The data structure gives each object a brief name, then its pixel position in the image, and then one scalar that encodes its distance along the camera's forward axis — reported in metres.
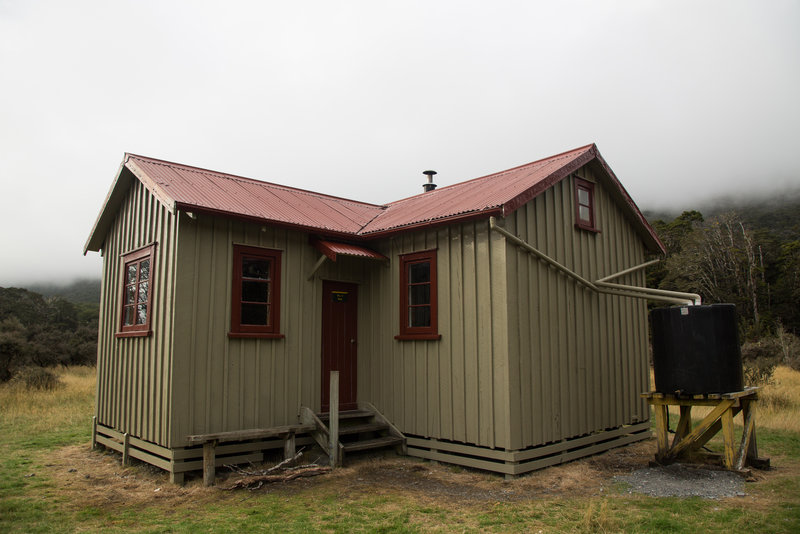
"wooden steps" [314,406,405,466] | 9.19
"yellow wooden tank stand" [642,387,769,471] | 7.75
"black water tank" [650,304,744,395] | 7.72
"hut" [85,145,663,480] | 8.25
